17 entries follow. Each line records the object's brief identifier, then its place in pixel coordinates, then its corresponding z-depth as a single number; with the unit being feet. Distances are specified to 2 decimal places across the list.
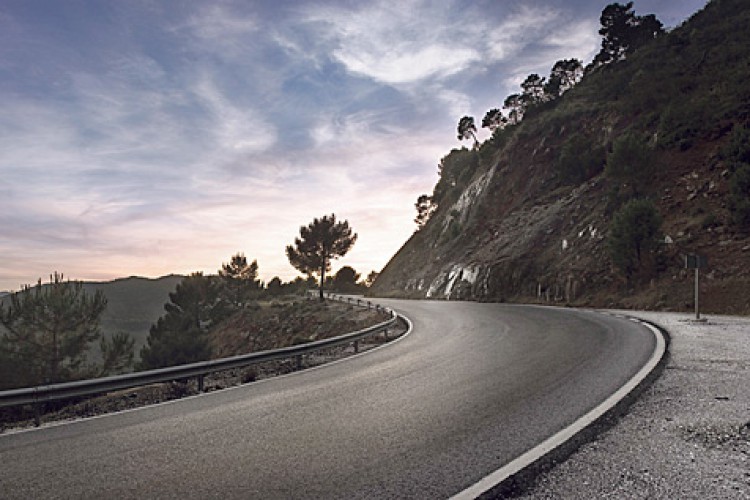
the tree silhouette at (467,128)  291.58
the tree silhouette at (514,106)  251.37
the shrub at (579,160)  140.97
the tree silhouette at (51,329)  85.97
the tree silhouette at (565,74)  235.81
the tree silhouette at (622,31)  212.23
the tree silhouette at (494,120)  263.90
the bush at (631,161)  103.65
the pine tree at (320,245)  167.84
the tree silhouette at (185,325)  127.85
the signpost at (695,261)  56.16
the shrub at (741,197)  81.82
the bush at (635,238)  87.20
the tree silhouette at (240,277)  207.92
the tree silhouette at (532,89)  245.86
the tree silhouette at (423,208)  307.37
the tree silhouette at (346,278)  295.48
